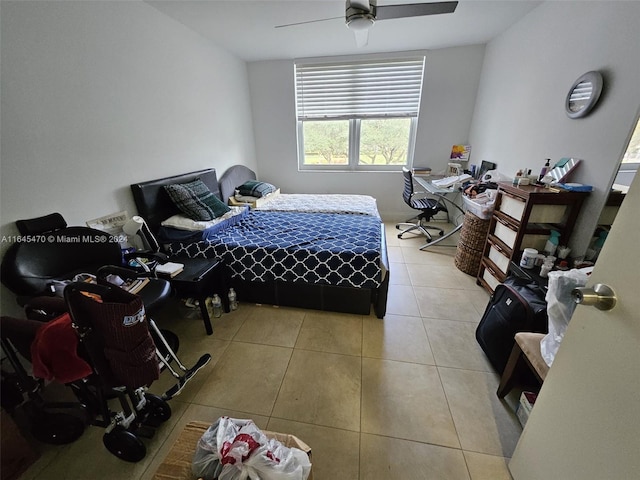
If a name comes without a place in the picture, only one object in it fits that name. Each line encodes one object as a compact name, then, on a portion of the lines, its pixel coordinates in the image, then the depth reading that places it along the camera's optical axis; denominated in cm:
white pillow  223
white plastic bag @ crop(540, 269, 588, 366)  110
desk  300
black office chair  341
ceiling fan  180
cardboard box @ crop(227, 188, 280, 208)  326
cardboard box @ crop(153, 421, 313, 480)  90
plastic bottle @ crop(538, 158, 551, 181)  203
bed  200
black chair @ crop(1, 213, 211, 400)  134
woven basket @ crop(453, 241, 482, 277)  262
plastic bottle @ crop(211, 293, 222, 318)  208
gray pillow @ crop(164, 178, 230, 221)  233
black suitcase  141
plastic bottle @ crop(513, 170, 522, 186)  205
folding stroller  92
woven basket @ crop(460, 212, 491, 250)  253
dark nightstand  178
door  62
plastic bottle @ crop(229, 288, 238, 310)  218
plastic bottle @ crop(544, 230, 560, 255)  183
